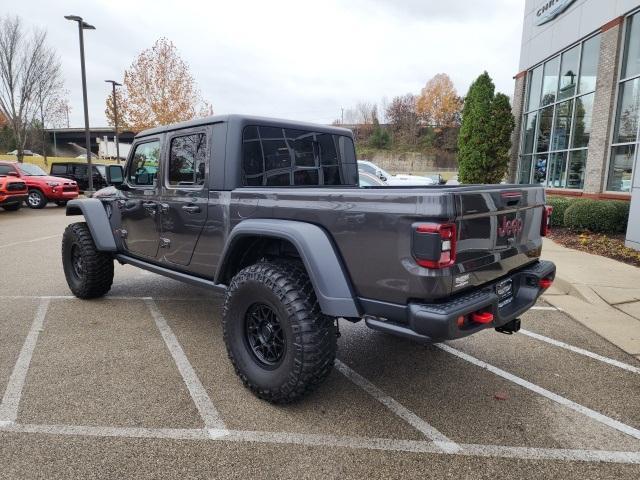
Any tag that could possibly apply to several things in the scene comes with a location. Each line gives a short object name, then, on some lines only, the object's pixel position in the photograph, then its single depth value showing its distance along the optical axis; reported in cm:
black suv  2038
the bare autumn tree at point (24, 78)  2395
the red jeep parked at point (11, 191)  1397
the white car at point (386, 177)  1621
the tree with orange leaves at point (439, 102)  6412
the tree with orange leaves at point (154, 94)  2988
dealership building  1081
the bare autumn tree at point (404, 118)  6241
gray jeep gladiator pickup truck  234
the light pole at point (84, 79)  1820
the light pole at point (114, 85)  2653
